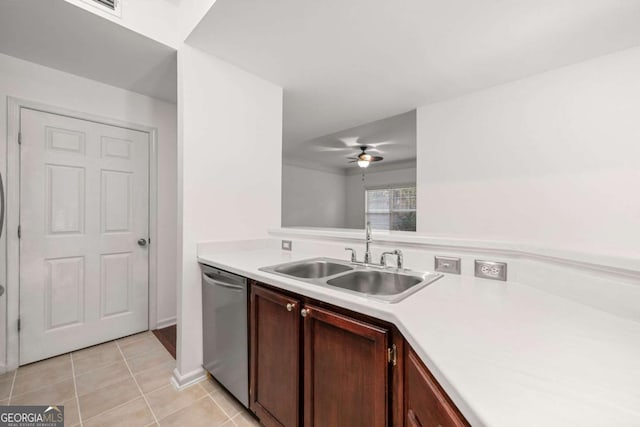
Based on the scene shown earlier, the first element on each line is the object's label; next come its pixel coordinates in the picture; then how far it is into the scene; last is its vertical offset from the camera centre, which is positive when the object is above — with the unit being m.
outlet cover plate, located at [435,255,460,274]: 1.37 -0.27
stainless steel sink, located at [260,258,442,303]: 1.38 -0.36
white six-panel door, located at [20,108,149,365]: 2.02 -0.17
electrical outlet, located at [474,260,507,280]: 1.25 -0.28
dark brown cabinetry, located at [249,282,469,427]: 0.79 -0.60
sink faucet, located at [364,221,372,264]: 1.62 -0.22
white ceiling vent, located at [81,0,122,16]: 1.54 +1.28
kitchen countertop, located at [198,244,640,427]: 0.45 -0.34
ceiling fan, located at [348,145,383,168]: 4.45 +0.96
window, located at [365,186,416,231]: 6.30 +0.17
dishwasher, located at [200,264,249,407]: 1.48 -0.73
